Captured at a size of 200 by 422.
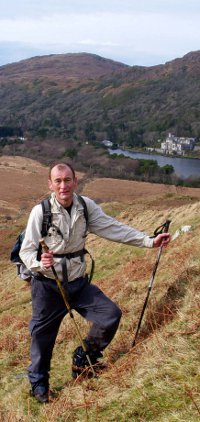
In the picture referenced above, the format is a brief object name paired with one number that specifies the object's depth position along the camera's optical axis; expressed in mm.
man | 5062
